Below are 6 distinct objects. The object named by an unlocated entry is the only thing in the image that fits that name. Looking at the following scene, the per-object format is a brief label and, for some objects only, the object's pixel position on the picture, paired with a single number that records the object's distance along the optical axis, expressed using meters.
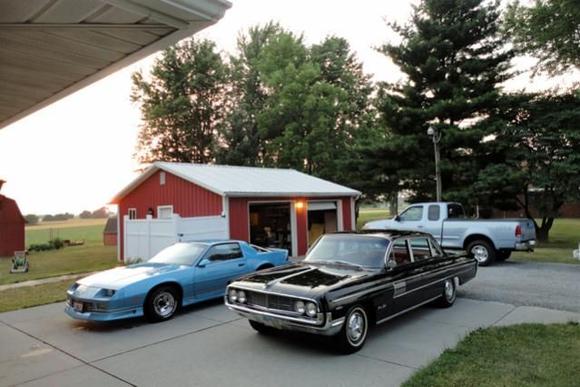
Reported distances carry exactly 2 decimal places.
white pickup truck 11.57
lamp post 16.78
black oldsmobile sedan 4.94
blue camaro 6.40
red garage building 13.45
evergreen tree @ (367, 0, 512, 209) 20.91
